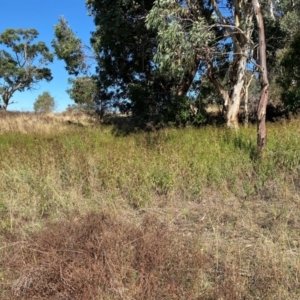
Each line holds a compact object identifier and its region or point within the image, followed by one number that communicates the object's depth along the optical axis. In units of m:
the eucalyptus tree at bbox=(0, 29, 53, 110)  38.09
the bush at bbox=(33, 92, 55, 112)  45.87
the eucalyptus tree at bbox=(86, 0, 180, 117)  11.70
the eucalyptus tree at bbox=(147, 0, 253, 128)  7.62
